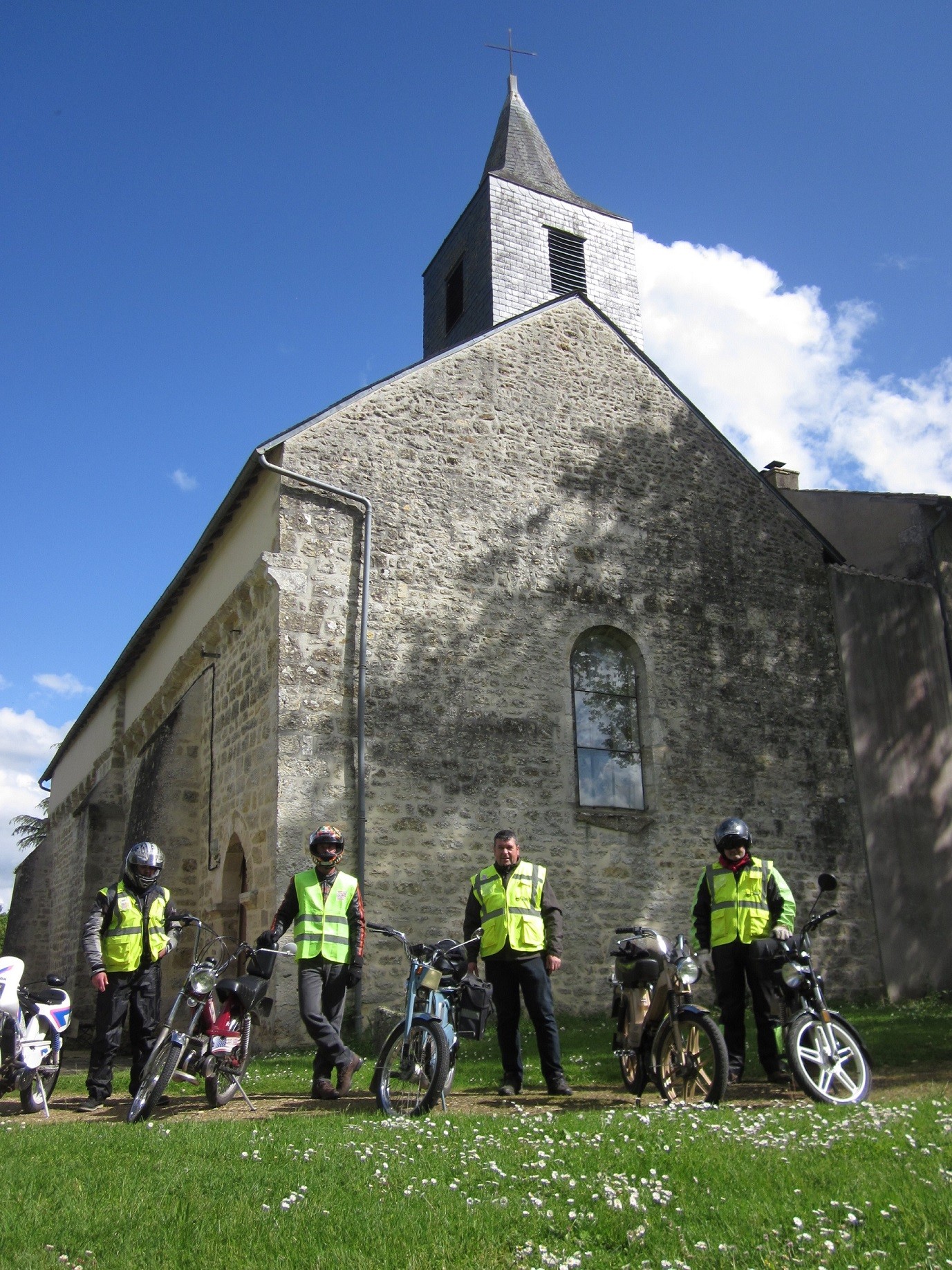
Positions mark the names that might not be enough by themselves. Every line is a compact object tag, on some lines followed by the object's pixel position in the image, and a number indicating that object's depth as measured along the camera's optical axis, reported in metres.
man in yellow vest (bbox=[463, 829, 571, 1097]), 6.93
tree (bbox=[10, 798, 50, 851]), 36.88
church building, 11.65
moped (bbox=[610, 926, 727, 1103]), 5.99
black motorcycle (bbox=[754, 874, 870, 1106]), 5.92
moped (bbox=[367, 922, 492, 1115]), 5.94
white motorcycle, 6.70
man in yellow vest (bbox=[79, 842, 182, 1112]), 7.15
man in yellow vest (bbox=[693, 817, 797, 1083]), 6.95
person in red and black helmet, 6.91
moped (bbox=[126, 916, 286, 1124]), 6.14
